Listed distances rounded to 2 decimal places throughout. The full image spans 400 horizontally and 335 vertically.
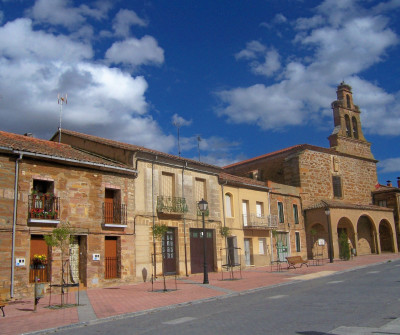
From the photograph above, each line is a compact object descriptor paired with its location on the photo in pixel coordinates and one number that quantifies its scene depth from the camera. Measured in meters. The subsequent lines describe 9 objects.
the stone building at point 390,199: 40.47
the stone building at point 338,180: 33.62
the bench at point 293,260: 23.98
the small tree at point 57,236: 13.61
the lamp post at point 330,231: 27.91
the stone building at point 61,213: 15.33
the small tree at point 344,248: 29.72
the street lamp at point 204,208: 18.30
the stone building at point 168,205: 20.36
